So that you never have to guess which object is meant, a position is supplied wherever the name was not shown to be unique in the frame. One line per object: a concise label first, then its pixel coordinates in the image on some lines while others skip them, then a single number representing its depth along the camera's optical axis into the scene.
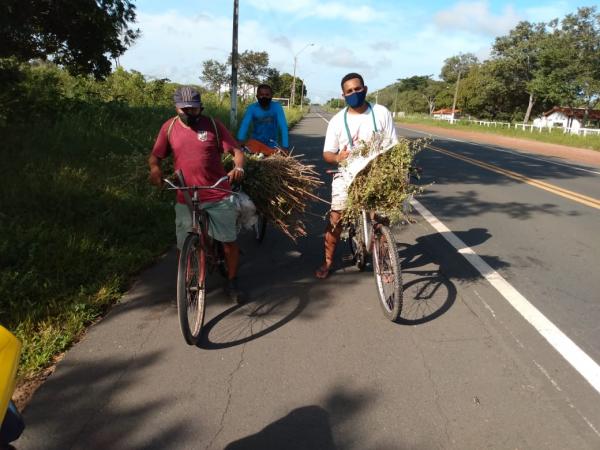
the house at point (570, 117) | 66.06
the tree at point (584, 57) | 51.72
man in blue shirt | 6.50
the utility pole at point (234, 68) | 14.74
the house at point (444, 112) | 108.23
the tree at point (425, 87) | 123.19
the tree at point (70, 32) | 7.48
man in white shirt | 4.21
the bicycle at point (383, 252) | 3.85
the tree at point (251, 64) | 58.31
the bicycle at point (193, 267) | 3.39
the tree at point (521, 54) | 65.06
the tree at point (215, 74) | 58.06
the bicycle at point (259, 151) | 5.90
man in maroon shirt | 3.79
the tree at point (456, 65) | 113.06
